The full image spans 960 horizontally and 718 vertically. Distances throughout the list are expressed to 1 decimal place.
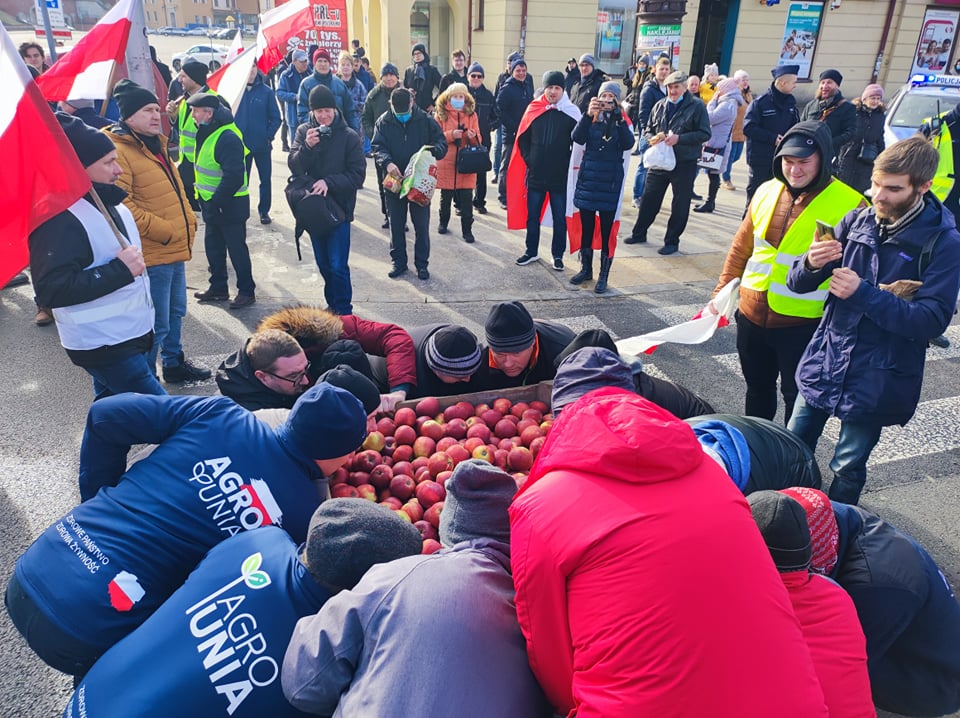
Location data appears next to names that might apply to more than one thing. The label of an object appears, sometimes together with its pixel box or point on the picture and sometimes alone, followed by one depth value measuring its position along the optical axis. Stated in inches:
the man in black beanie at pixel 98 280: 142.3
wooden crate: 167.9
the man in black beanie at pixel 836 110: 362.0
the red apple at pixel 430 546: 113.4
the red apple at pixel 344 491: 131.8
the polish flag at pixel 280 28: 319.3
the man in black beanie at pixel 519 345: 160.6
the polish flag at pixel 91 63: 215.9
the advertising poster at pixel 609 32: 818.2
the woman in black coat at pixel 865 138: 386.9
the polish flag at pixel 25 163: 124.4
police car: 430.6
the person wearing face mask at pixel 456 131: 355.6
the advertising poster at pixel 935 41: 882.1
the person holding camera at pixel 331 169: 256.4
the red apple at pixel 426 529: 123.0
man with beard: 125.6
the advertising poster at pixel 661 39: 459.8
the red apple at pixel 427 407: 161.0
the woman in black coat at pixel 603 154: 288.5
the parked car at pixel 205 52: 1320.6
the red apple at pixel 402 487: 137.4
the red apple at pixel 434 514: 126.4
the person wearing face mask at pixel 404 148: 311.7
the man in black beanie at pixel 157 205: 204.2
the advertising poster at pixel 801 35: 849.5
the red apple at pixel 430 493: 133.1
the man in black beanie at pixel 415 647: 68.9
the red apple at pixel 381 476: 139.9
